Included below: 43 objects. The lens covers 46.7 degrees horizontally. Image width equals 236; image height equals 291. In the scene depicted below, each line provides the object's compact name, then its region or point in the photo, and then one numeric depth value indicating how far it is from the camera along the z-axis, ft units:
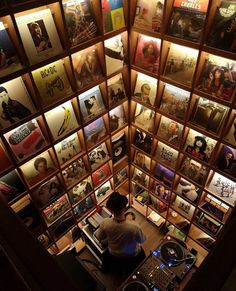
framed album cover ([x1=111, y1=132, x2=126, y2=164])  9.39
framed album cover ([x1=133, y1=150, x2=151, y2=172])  9.86
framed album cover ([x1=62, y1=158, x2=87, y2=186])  8.31
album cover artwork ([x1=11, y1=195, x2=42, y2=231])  7.53
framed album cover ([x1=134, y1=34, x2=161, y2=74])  7.22
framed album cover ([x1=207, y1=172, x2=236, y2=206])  7.59
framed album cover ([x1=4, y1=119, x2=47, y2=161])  6.33
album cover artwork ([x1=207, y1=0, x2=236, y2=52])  5.40
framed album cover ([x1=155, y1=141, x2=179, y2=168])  8.68
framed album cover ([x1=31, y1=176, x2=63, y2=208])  7.64
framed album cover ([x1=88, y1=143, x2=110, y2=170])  8.89
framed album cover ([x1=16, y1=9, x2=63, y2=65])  5.48
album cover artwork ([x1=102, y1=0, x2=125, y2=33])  6.58
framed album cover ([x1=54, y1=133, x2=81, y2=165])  7.61
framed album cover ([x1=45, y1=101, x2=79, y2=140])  6.88
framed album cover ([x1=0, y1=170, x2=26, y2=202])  6.68
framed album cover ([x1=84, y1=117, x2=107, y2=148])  8.09
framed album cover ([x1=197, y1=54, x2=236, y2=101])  6.04
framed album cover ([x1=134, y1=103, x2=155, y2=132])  8.61
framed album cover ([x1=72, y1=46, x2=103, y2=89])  6.76
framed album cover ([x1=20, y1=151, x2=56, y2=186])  7.18
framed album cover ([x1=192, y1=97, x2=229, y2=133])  6.68
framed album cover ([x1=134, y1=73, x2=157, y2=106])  7.97
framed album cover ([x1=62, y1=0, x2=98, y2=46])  5.97
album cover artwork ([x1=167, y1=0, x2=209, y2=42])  5.82
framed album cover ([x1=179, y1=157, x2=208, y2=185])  8.05
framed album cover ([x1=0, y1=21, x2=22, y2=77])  5.16
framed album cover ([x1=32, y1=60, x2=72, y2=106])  6.13
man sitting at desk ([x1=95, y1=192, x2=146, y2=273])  7.14
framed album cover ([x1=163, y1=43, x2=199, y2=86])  6.64
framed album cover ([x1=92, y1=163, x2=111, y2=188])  9.54
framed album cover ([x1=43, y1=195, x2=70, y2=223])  8.49
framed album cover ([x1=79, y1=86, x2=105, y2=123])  7.43
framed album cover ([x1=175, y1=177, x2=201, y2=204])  8.68
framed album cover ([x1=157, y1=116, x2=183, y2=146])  7.98
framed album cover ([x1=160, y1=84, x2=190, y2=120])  7.29
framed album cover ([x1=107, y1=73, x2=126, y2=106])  8.01
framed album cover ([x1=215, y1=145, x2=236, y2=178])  6.98
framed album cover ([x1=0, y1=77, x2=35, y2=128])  5.77
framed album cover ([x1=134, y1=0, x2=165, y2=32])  6.50
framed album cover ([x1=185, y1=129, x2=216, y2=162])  7.43
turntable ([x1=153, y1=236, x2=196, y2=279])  7.82
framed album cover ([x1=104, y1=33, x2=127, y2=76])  7.26
